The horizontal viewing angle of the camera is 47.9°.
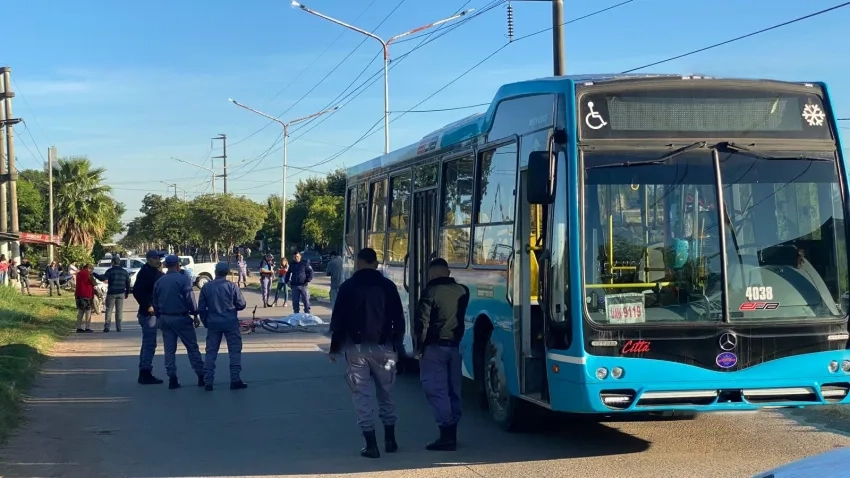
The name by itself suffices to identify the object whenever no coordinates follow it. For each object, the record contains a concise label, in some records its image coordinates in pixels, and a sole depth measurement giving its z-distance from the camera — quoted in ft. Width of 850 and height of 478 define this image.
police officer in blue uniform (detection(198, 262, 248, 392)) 41.19
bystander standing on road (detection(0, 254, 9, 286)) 116.47
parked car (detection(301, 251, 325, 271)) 222.69
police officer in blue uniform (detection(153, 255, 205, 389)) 42.75
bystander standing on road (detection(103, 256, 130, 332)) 73.92
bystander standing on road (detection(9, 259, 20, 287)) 132.38
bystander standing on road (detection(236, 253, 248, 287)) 127.85
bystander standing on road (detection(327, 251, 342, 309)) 69.21
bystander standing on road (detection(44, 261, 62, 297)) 131.64
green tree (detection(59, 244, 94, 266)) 167.32
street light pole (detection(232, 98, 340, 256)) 162.96
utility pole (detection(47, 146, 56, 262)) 167.63
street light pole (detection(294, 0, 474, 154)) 101.43
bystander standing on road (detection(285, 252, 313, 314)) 81.25
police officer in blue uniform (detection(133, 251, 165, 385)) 45.09
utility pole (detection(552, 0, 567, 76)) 53.26
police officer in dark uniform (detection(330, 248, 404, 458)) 27.20
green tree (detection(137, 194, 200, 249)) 243.81
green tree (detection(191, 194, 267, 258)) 220.23
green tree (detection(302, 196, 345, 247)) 240.14
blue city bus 24.76
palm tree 187.62
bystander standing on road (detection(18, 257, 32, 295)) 137.49
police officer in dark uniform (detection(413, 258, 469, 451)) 28.27
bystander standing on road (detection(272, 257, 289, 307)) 105.19
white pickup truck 127.57
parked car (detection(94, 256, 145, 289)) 150.28
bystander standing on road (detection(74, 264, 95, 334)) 73.77
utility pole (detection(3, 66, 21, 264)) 124.53
